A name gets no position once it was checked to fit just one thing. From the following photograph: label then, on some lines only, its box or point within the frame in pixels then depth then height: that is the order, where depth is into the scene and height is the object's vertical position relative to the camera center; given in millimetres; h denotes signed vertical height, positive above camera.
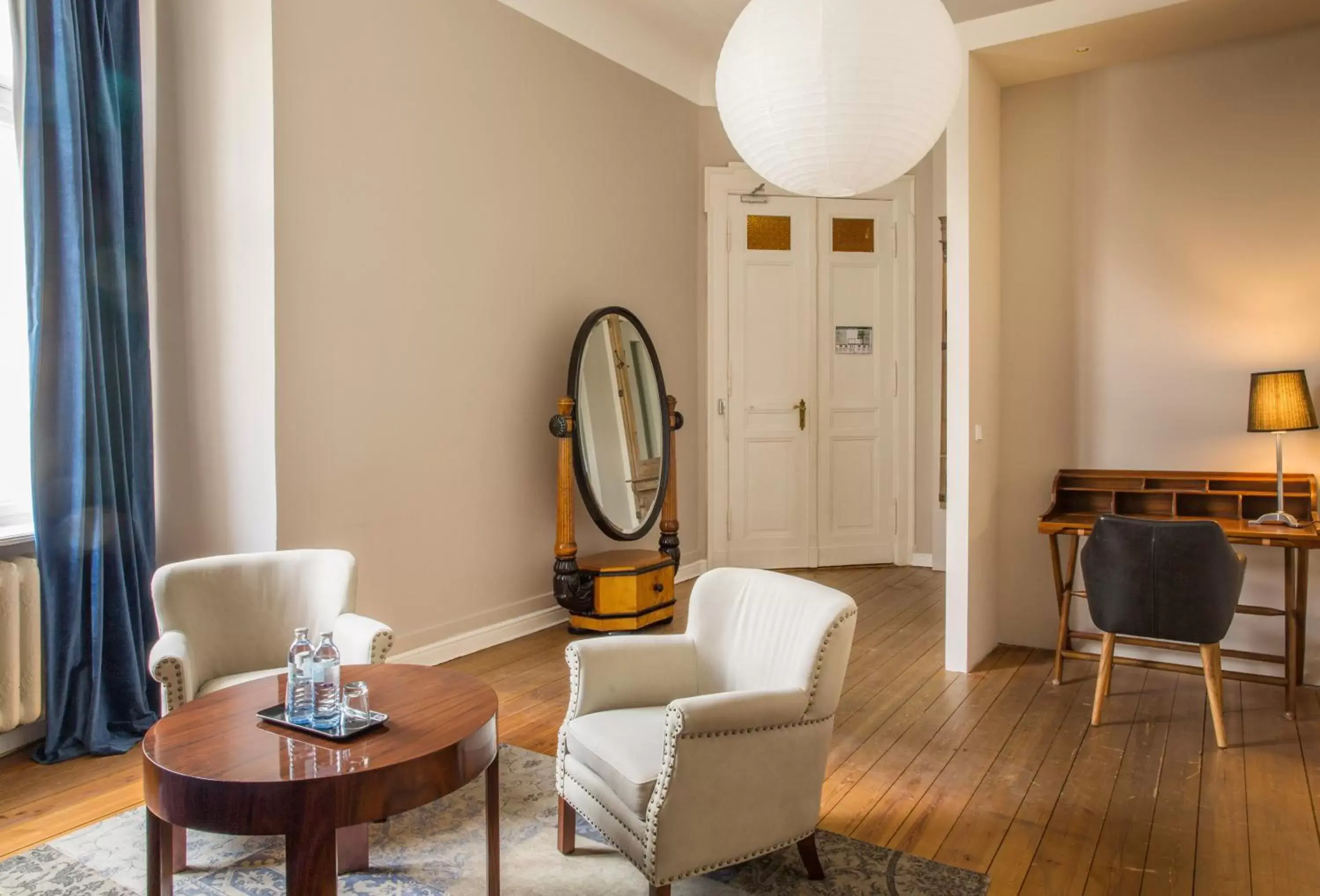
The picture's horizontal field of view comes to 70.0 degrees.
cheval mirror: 4496 -148
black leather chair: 3064 -478
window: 3145 +329
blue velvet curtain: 2994 +262
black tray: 1898 -582
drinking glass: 1986 -566
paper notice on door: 6090 +638
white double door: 5934 +365
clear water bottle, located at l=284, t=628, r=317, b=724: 2002 -516
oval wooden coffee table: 1667 -607
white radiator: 2879 -614
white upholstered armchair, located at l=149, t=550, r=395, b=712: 2590 -489
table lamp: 3438 +106
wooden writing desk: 3404 -302
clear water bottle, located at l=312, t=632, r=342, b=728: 2012 -503
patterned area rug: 2195 -1033
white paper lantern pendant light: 1913 +748
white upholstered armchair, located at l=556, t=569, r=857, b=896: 1947 -650
